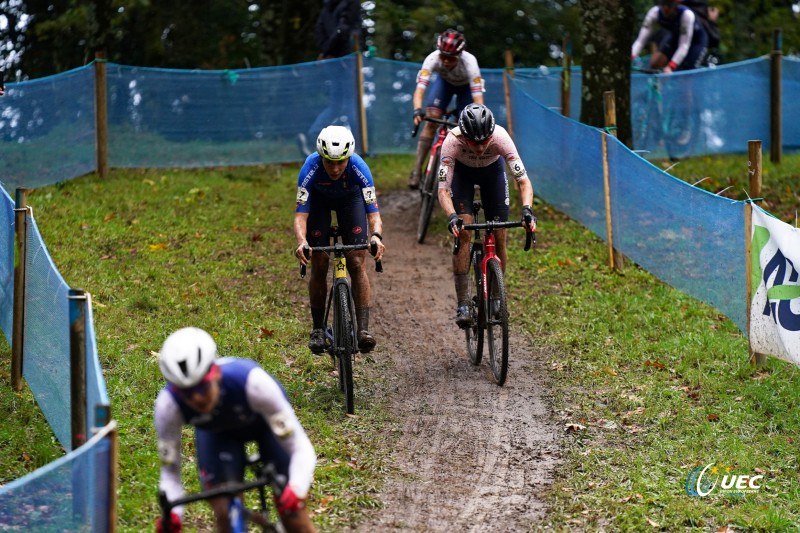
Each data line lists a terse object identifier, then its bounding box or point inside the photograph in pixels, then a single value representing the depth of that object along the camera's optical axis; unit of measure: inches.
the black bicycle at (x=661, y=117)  1224.8
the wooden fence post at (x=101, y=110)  1147.3
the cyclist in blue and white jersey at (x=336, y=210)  626.5
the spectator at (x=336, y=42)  1269.7
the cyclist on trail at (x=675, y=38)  1259.8
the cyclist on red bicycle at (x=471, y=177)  694.5
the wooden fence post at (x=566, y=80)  1173.1
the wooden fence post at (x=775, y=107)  1224.2
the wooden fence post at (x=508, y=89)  1163.3
